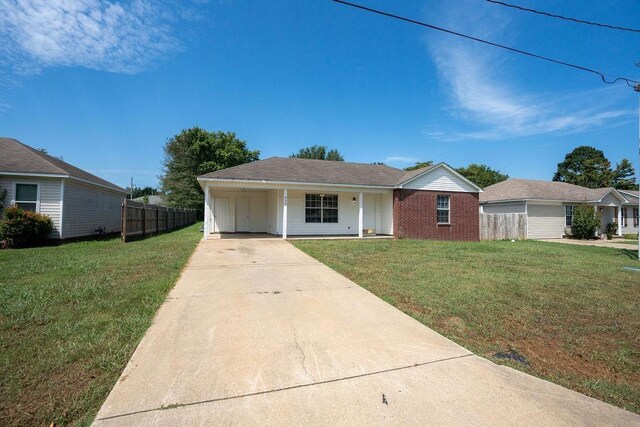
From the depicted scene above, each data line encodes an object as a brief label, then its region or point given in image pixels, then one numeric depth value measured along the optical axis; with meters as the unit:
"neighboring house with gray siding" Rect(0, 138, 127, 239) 12.67
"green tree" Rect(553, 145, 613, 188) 48.06
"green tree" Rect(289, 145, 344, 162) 55.41
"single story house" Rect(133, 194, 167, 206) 41.18
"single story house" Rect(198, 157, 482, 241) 15.73
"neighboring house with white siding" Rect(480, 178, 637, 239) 20.86
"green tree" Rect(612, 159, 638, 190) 45.41
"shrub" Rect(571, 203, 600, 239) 20.27
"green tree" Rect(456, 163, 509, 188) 49.57
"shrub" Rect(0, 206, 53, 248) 11.54
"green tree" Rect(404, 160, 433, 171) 47.69
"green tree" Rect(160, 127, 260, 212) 39.59
